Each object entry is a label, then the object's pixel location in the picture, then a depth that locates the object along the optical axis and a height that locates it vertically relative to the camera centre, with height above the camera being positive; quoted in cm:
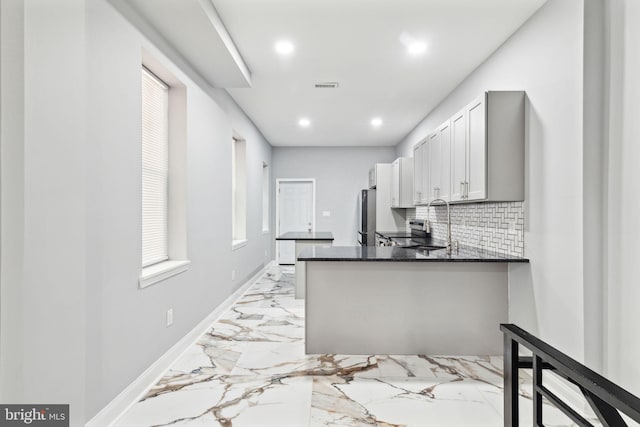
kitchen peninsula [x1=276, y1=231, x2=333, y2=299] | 477 -43
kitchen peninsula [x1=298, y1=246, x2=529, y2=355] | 295 -79
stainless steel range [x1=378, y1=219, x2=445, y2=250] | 465 -37
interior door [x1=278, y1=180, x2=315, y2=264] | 805 +17
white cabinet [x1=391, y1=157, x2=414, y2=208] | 560 +48
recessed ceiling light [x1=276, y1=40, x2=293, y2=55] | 309 +146
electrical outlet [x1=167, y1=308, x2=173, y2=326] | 276 -82
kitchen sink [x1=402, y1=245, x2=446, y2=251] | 357 -36
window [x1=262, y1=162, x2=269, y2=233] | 740 +31
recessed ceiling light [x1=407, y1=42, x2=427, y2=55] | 311 +147
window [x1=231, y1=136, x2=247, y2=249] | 545 +36
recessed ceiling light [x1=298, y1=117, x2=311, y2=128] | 572 +147
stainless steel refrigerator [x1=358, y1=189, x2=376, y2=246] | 657 -13
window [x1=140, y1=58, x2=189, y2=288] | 275 +32
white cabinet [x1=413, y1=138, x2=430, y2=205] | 436 +51
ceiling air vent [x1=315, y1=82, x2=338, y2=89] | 407 +147
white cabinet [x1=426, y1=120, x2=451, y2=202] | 360 +53
